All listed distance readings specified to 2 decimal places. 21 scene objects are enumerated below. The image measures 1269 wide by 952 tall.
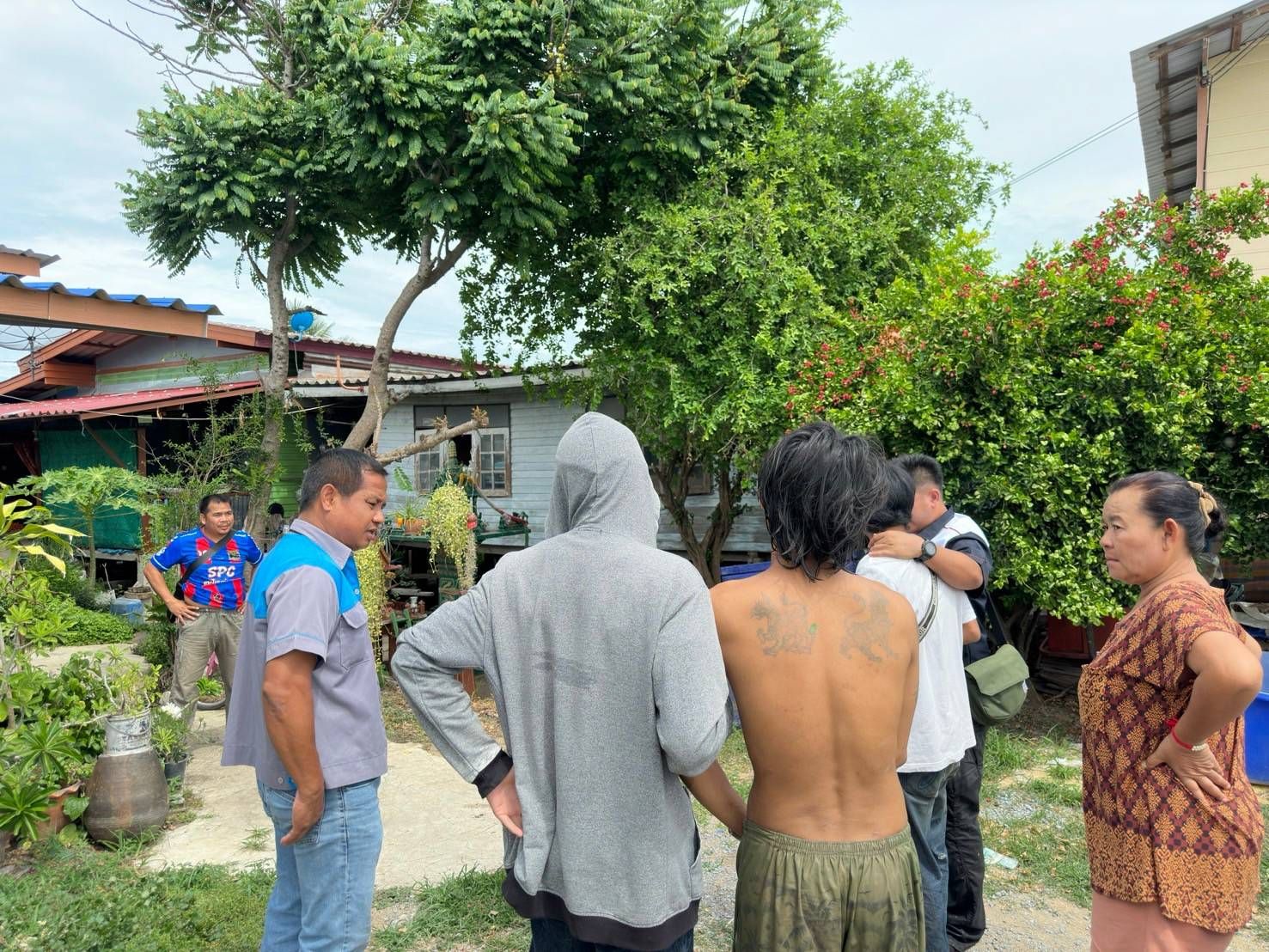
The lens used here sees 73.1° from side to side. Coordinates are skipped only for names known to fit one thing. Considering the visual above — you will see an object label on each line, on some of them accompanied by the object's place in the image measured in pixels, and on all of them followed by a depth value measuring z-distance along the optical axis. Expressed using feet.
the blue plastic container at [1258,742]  17.90
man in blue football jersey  20.63
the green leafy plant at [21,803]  13.48
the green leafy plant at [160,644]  27.45
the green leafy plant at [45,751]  14.03
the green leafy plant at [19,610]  14.11
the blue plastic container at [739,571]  29.92
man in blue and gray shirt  7.90
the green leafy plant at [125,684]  15.71
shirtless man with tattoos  6.26
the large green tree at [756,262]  25.08
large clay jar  14.90
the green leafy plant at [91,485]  34.71
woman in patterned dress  7.19
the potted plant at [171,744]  16.99
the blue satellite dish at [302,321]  44.86
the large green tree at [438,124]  24.30
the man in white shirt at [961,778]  10.34
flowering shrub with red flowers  19.84
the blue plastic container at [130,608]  38.19
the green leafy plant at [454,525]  28.27
